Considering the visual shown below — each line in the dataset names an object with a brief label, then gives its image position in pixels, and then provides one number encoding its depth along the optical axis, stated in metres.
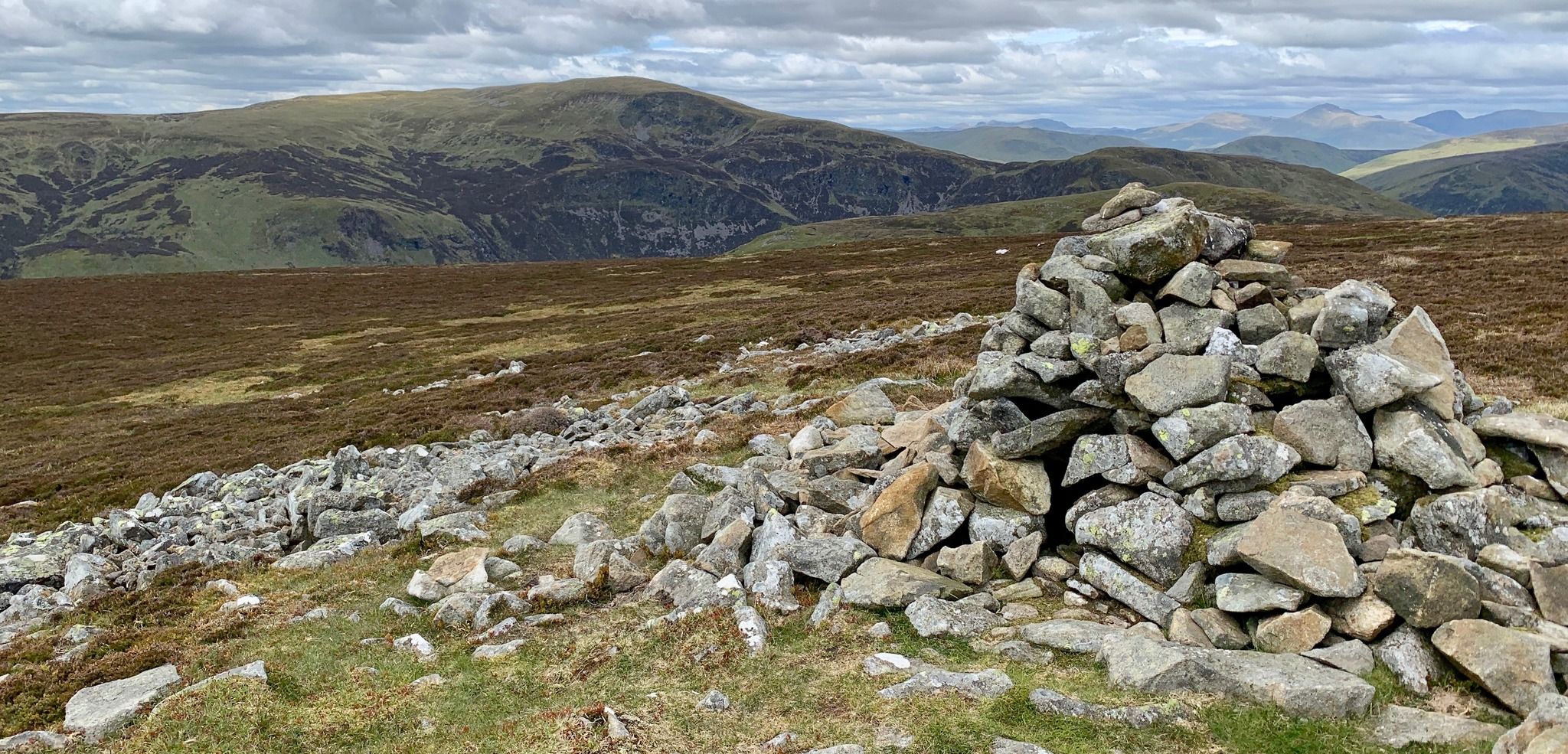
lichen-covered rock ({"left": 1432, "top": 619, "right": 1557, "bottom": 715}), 9.78
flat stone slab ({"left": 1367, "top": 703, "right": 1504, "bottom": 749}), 9.34
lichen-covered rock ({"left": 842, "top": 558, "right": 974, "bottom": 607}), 13.89
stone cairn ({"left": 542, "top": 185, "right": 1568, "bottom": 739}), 11.20
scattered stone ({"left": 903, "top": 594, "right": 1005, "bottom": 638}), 12.94
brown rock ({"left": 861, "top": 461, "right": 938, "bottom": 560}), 15.67
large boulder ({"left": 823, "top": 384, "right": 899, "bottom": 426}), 24.73
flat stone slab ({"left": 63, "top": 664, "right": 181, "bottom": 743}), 11.77
